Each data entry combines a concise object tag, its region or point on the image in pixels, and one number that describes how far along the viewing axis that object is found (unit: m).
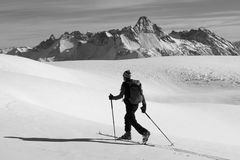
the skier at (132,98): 12.02
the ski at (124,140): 12.23
